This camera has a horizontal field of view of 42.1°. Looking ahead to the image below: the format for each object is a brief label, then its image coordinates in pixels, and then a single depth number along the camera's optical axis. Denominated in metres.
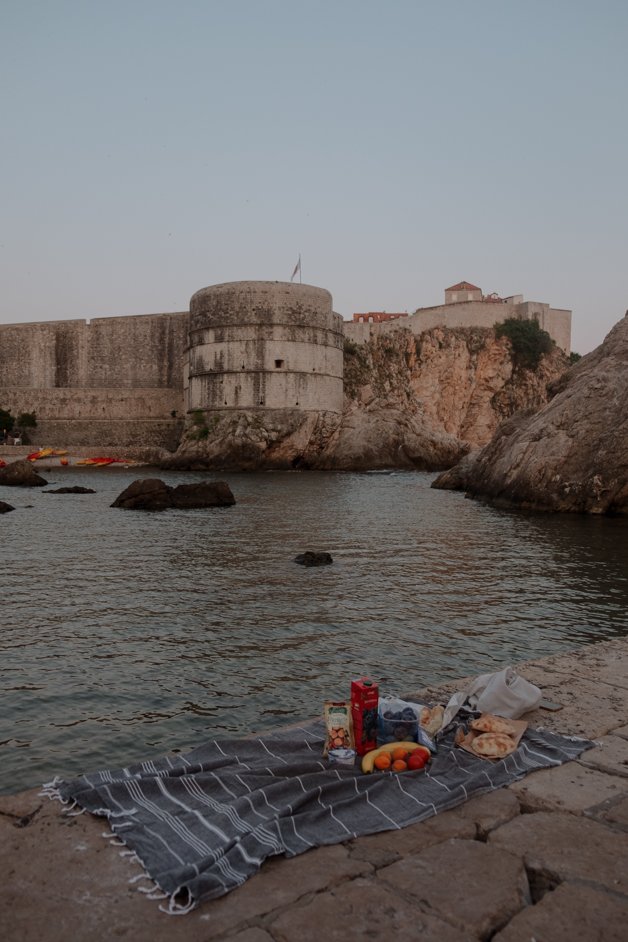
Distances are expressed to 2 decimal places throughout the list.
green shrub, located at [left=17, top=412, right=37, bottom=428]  46.72
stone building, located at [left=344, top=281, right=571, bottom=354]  55.59
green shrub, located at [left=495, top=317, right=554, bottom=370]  55.91
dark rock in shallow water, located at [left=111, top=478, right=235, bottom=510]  19.84
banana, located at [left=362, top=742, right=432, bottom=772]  3.96
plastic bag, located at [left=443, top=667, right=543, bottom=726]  4.61
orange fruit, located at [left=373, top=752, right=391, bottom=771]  3.97
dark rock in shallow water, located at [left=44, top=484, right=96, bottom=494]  24.11
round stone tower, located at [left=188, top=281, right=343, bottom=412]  41.09
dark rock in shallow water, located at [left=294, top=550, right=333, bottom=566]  11.33
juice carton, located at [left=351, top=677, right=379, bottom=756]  4.19
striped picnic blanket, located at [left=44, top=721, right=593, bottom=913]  3.05
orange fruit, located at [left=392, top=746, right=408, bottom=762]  4.05
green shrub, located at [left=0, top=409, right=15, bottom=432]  46.56
